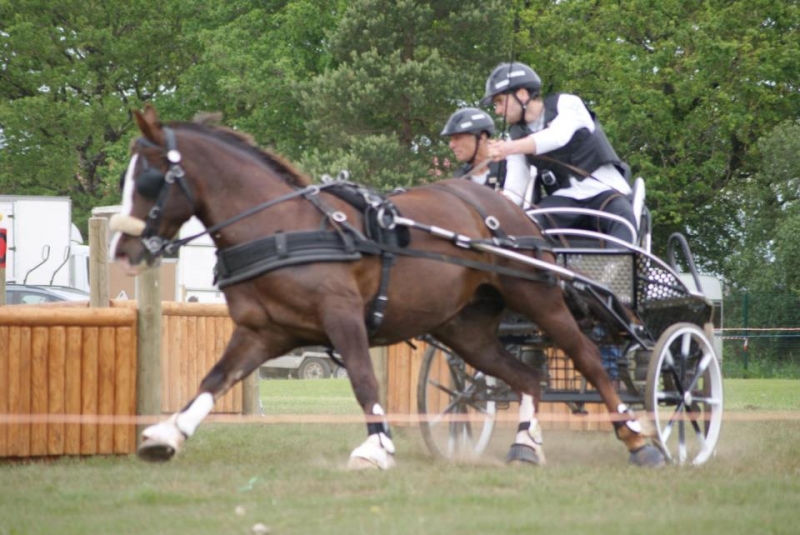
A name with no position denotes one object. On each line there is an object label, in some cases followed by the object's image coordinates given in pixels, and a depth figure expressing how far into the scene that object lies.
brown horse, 15.84
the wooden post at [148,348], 19.48
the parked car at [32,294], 49.09
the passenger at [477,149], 20.44
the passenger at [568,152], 19.28
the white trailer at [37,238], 58.22
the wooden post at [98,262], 20.34
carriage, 18.70
